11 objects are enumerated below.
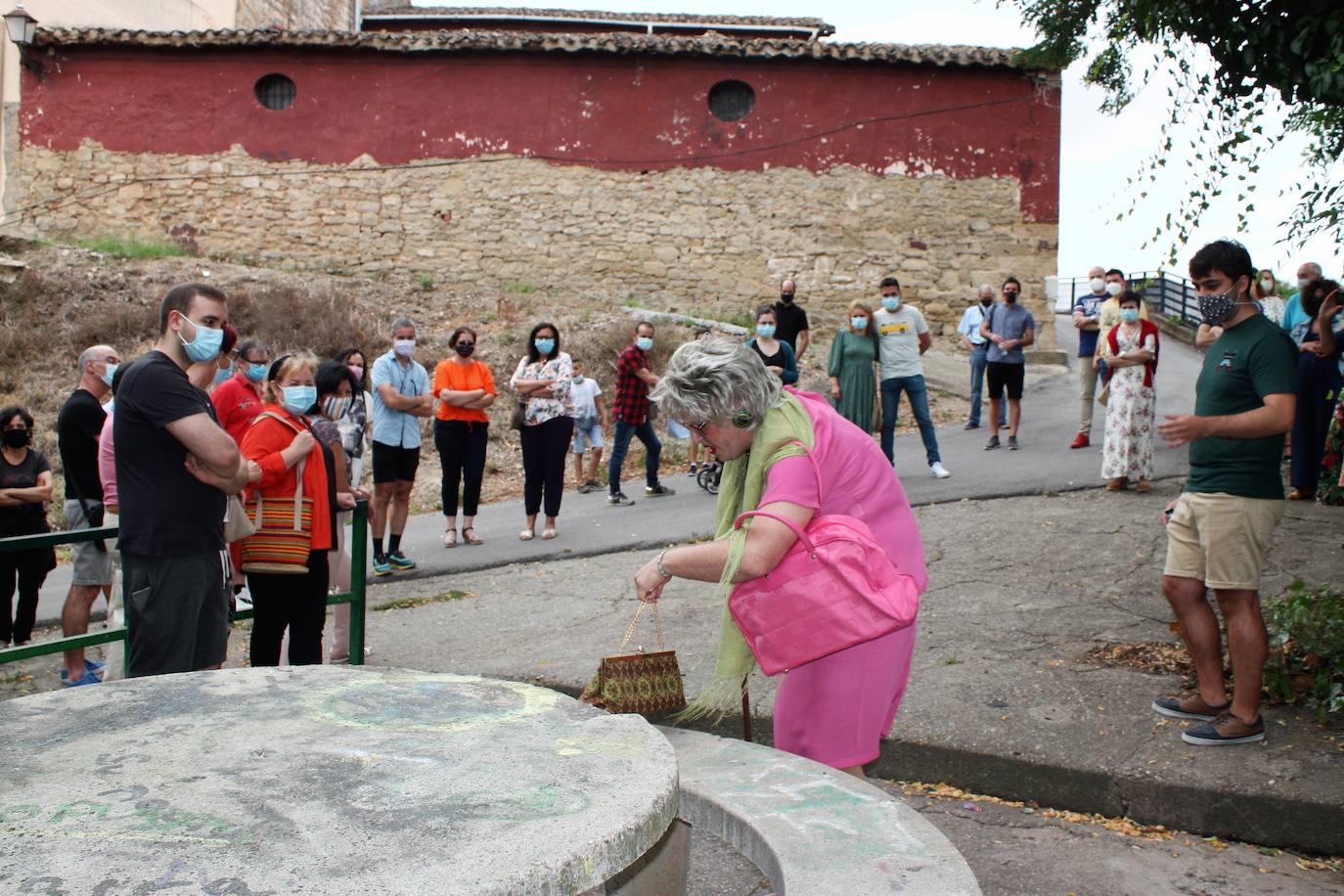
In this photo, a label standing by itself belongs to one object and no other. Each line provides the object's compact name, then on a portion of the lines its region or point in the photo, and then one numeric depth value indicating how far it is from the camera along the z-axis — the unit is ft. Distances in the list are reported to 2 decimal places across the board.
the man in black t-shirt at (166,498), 13.16
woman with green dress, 32.55
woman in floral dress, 29.43
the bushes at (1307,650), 14.83
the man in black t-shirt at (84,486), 19.15
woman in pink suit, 9.98
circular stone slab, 7.09
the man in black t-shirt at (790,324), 38.42
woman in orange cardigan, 16.34
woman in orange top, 27.50
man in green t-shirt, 13.64
